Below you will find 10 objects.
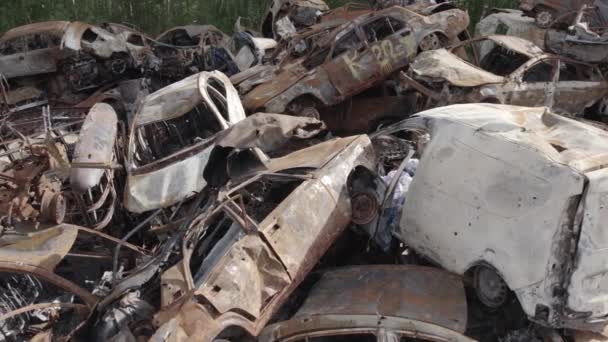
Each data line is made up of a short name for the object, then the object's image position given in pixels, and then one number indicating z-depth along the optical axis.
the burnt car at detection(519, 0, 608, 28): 11.32
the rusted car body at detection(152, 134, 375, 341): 4.37
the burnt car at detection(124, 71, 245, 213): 6.64
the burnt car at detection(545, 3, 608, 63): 8.88
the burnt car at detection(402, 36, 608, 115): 8.00
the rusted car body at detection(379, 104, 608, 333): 4.34
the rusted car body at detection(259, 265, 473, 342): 4.12
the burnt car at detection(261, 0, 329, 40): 13.27
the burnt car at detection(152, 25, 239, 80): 12.02
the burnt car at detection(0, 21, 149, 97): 11.35
